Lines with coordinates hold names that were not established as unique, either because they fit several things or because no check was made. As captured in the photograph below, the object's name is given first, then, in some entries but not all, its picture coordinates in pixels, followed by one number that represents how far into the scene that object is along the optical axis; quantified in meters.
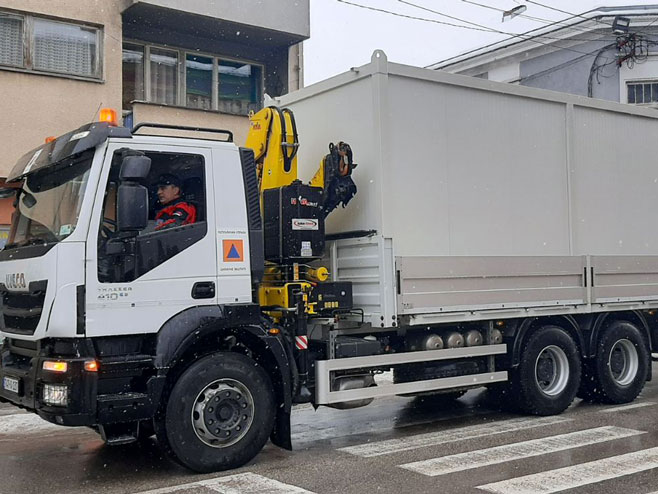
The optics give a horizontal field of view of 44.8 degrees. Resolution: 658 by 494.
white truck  6.32
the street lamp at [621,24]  21.58
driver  6.64
